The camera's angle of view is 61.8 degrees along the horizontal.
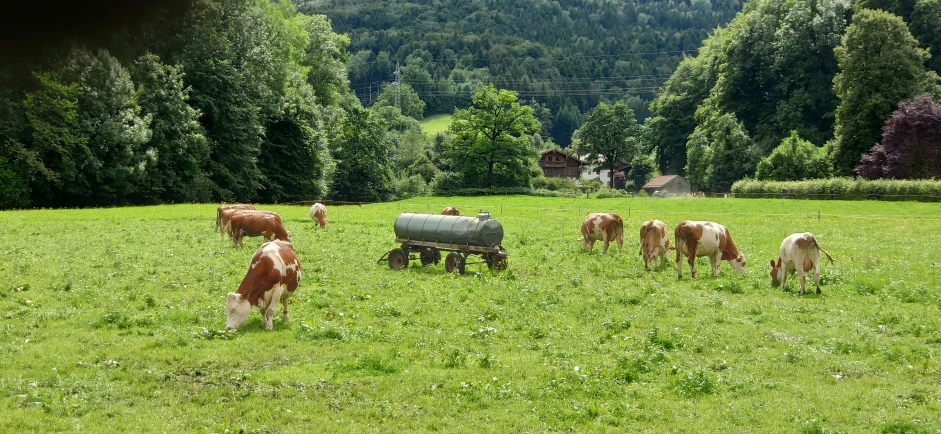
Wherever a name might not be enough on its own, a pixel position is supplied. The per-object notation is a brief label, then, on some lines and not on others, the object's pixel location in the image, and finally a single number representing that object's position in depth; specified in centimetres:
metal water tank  2672
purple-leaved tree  7712
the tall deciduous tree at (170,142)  6712
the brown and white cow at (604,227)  3300
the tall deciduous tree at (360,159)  10156
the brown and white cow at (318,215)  4525
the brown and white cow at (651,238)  2848
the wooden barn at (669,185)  14200
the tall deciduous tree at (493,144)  11050
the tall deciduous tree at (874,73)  8394
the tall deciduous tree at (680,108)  13675
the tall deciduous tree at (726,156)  10675
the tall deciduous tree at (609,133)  15050
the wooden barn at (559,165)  16675
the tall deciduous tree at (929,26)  9812
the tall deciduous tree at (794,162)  8981
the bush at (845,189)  6962
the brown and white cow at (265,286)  1702
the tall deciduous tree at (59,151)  5694
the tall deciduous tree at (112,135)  6112
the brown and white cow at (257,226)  3172
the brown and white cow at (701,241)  2639
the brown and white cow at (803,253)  2294
